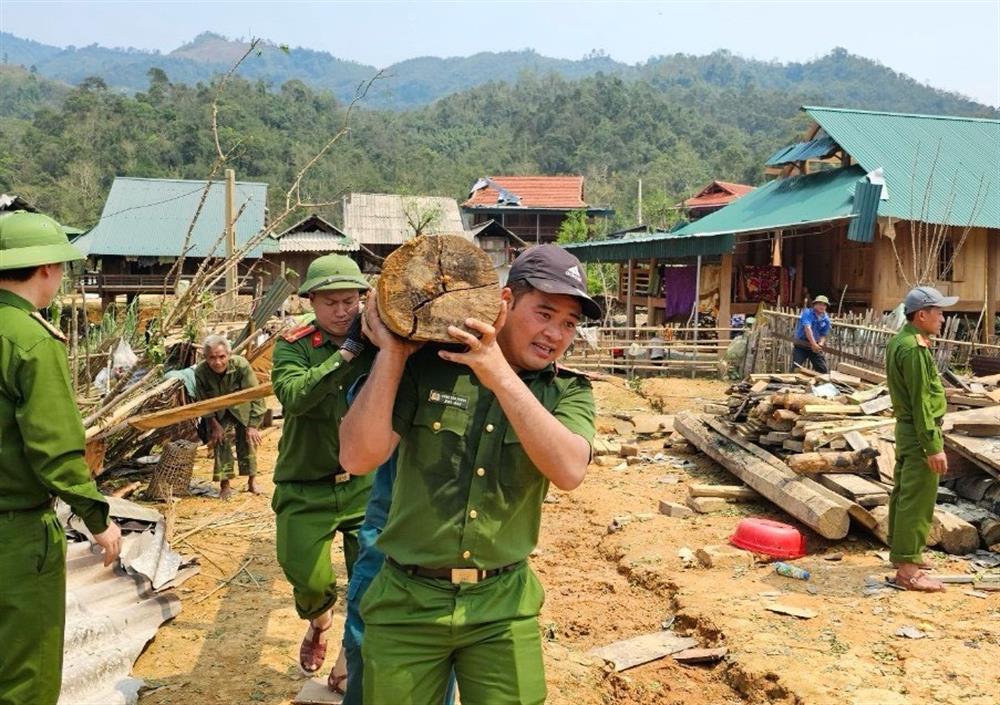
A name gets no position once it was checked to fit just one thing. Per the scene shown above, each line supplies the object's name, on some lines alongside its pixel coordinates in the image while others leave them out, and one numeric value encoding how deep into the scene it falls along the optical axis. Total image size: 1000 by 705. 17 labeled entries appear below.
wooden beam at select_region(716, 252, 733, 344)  19.20
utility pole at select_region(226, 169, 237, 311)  11.21
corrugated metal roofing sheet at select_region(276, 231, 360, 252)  32.84
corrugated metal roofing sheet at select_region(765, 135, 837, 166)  19.98
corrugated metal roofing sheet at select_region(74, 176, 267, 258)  29.52
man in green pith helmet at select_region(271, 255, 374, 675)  4.16
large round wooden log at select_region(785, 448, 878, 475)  7.42
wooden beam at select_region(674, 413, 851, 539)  6.63
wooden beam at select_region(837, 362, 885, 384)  11.05
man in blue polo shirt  12.82
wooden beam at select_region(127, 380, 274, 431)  6.44
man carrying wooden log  2.34
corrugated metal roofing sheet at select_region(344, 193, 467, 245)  37.56
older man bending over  7.94
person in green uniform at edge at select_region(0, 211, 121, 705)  2.95
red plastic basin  6.63
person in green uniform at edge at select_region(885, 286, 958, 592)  5.66
